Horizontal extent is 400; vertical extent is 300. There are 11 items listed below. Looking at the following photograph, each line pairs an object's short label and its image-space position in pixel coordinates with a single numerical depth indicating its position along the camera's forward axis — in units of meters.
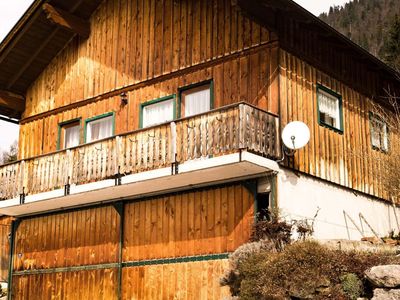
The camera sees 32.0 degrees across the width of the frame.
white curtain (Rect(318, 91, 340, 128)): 21.05
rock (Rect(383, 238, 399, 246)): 19.65
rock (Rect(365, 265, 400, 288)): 14.32
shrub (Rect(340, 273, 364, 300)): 14.85
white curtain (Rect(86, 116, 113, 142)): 23.48
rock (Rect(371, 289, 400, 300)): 14.14
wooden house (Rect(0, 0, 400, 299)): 18.72
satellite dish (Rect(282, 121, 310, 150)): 18.23
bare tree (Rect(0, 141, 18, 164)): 73.21
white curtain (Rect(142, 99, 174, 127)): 21.47
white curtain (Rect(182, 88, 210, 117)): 20.52
